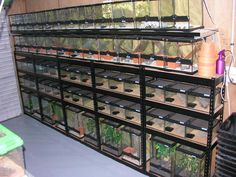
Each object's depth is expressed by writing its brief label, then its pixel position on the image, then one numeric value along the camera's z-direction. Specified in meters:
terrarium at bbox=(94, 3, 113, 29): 2.62
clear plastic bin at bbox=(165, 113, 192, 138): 2.28
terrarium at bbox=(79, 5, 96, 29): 2.80
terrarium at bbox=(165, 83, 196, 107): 2.24
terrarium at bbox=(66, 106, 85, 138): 3.35
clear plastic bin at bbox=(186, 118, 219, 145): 2.18
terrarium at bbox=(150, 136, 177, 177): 2.40
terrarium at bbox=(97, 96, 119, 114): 2.91
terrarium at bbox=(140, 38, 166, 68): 2.27
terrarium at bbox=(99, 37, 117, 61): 2.69
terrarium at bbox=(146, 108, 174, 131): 2.42
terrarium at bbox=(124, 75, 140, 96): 2.60
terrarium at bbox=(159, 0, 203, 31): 2.06
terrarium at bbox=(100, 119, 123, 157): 2.89
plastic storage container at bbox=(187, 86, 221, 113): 2.10
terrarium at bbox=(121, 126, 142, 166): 2.72
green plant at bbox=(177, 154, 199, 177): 2.26
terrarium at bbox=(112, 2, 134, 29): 2.42
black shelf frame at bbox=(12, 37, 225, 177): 2.07
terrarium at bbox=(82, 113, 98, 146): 3.17
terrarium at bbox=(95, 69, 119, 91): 2.81
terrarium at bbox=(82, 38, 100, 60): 2.86
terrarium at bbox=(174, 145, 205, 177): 2.23
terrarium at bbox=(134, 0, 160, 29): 2.22
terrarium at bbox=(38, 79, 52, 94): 3.76
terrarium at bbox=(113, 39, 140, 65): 2.47
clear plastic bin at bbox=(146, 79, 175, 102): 2.37
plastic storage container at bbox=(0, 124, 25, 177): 1.27
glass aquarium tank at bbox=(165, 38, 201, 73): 2.09
